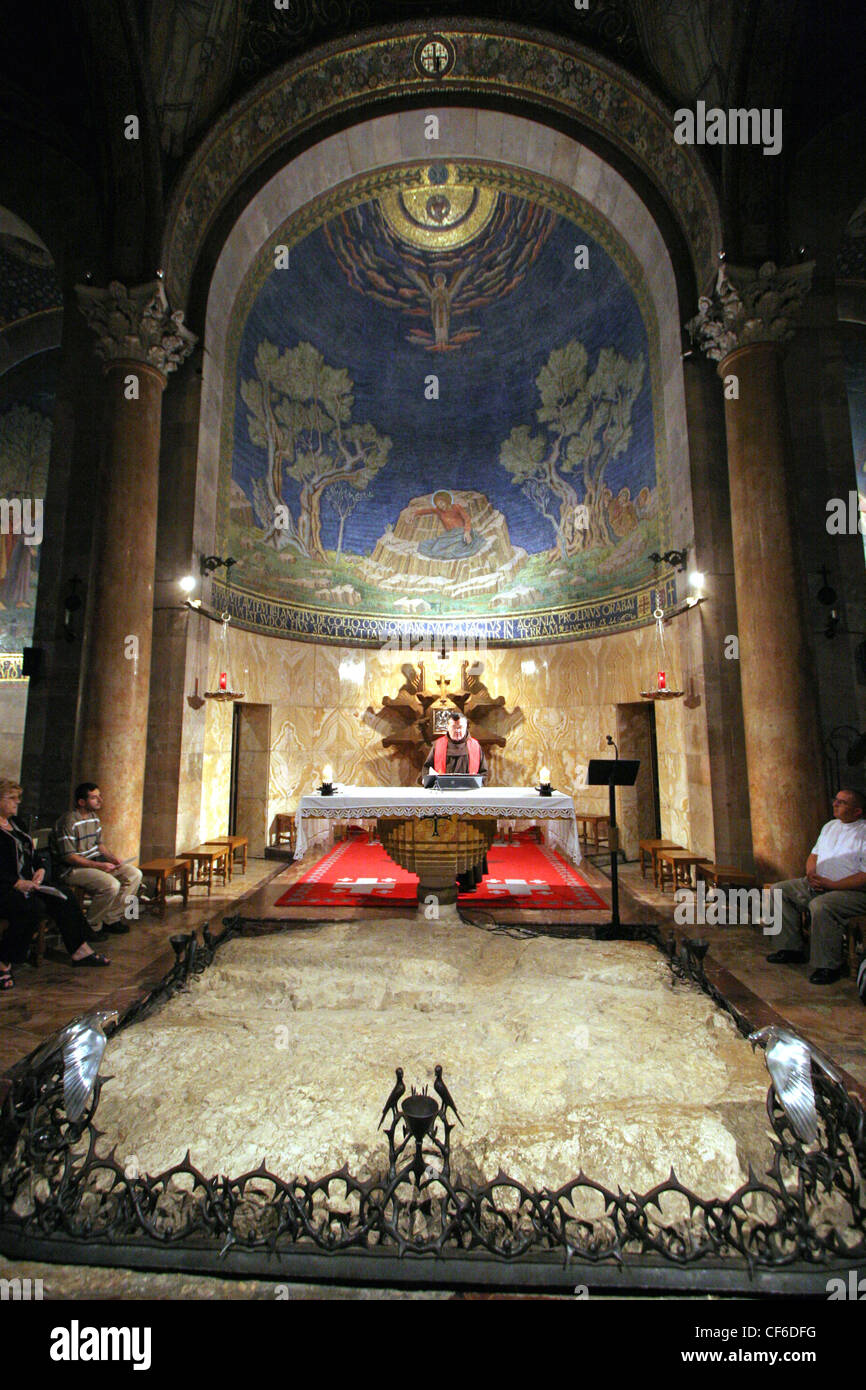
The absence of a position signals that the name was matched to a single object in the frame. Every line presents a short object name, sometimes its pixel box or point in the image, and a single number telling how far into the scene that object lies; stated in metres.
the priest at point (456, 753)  8.70
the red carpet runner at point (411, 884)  7.66
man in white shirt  5.13
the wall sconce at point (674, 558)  9.03
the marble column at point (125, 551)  7.58
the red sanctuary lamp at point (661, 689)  8.84
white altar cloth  6.84
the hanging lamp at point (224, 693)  9.06
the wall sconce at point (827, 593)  7.81
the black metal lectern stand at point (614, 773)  6.00
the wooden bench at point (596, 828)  11.12
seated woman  5.09
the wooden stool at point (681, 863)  8.03
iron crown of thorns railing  2.25
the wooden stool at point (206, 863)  8.12
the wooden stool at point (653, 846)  8.72
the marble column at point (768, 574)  6.82
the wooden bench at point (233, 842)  9.13
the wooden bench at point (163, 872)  7.22
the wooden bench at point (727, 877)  7.15
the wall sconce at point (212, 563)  9.31
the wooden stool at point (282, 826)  10.92
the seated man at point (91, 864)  6.23
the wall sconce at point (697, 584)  8.45
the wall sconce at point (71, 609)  8.41
